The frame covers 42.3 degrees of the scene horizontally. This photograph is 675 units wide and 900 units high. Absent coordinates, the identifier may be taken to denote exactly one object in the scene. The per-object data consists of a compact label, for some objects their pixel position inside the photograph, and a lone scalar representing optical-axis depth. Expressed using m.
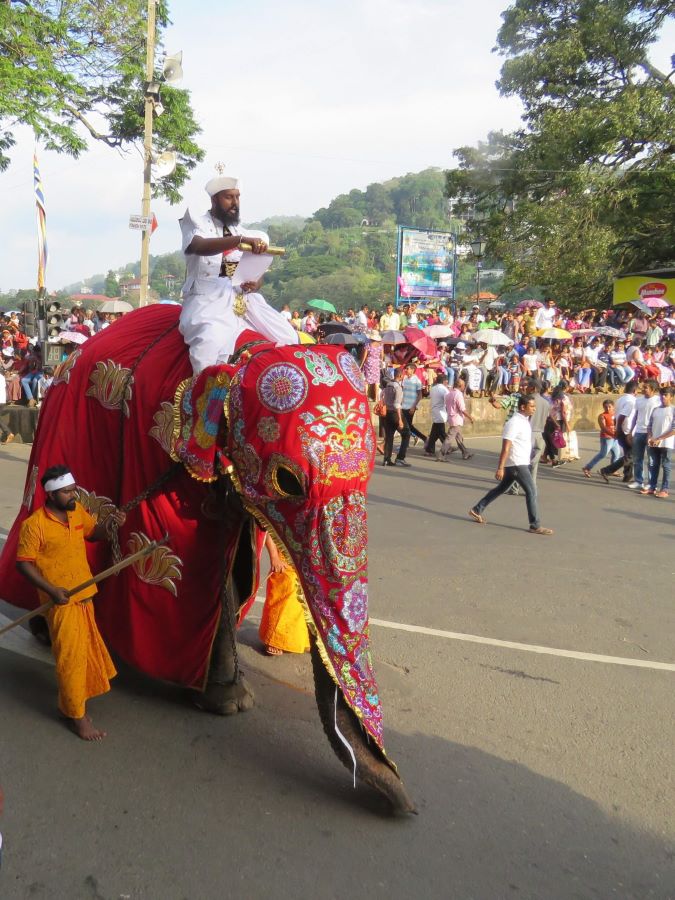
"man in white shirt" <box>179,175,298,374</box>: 4.46
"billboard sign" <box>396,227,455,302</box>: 31.09
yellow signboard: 28.95
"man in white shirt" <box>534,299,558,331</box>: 23.33
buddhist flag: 15.72
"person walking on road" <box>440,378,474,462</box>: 16.19
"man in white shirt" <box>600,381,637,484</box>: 14.25
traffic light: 16.20
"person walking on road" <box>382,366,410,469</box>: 15.18
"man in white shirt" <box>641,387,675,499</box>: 12.81
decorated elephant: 3.59
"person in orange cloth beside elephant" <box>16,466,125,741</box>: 4.41
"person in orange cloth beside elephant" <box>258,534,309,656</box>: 5.63
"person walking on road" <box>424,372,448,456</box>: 16.19
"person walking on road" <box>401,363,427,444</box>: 15.51
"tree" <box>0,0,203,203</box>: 17.75
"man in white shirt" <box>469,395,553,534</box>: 9.88
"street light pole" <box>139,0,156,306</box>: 19.84
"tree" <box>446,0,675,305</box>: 25.84
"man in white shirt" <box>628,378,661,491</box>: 13.39
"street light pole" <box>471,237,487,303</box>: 28.65
